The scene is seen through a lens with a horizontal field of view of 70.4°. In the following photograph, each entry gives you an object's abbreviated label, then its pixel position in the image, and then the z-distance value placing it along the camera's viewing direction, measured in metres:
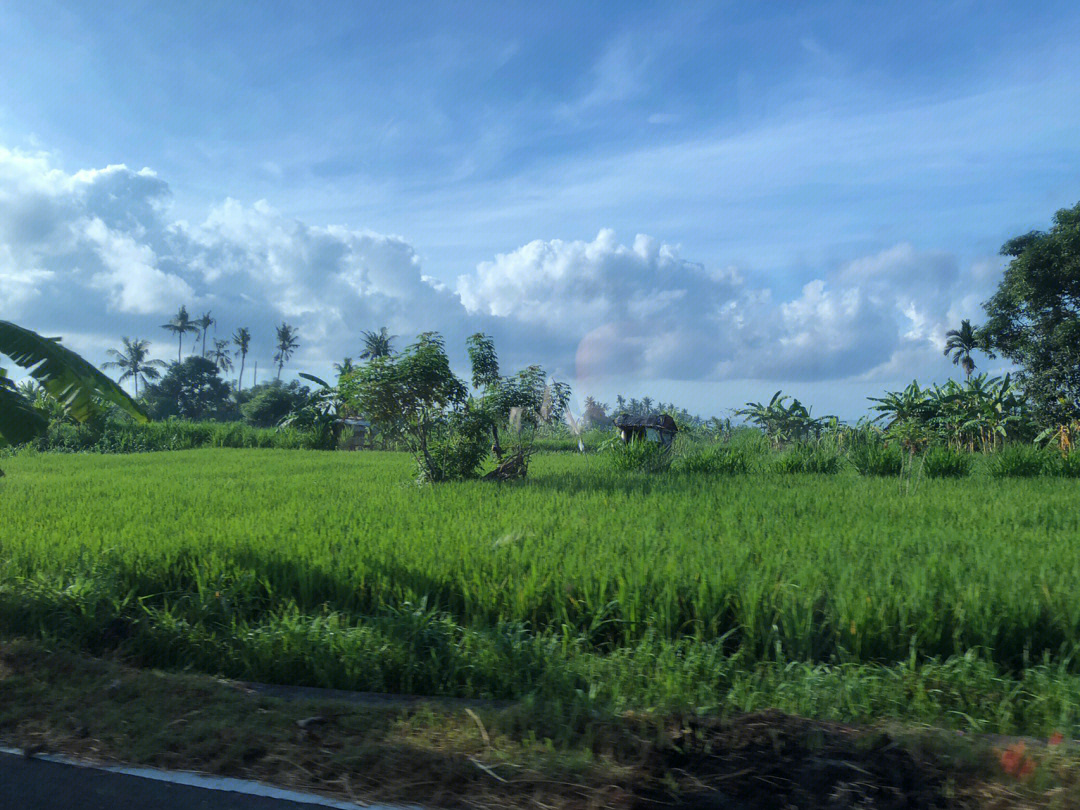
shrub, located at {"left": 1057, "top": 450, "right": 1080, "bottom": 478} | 12.60
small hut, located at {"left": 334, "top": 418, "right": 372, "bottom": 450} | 31.34
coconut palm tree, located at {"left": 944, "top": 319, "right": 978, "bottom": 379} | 44.06
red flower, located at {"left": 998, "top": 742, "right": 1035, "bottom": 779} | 2.74
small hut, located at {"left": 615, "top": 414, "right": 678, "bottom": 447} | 16.69
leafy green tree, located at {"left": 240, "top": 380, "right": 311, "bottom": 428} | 47.59
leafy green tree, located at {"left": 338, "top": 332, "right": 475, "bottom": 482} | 12.16
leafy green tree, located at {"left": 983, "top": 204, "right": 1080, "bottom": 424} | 21.98
